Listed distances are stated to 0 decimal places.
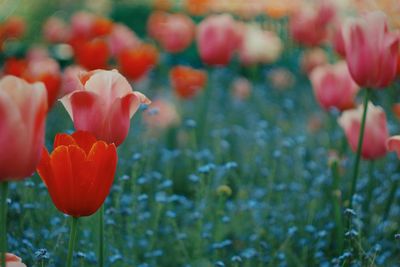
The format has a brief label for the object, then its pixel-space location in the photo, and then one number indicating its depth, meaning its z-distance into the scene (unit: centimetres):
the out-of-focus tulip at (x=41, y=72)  496
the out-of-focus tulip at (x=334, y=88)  469
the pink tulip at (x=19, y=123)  216
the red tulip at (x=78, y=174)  244
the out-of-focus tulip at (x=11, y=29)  814
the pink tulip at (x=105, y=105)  267
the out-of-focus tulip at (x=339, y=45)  514
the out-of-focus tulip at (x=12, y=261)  225
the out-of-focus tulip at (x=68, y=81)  504
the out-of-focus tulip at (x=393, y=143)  303
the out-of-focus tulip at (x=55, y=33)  842
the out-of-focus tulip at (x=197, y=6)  1070
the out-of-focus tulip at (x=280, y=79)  890
